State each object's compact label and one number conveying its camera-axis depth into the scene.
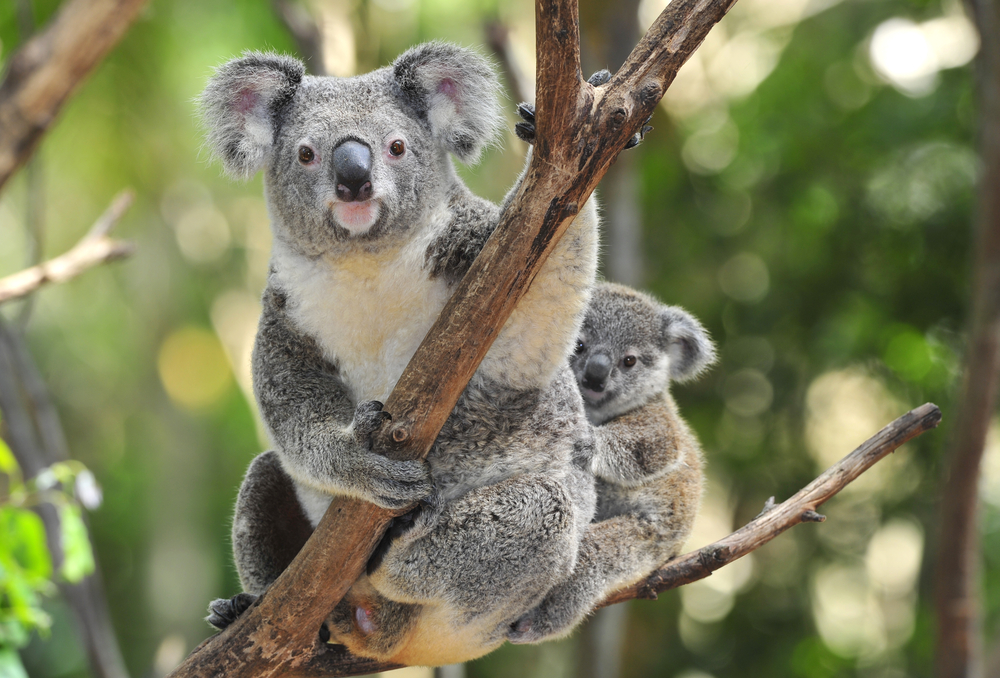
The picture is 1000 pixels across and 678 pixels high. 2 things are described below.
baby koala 5.30
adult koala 4.29
